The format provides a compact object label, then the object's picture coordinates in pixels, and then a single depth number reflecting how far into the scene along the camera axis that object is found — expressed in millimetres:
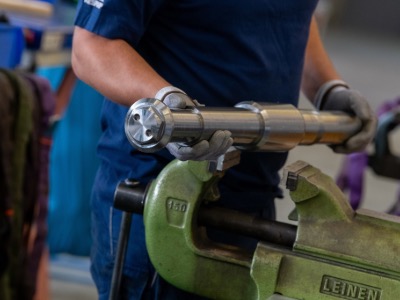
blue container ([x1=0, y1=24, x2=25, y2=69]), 5550
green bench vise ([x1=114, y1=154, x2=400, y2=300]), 4295
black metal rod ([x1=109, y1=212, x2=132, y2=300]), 4490
